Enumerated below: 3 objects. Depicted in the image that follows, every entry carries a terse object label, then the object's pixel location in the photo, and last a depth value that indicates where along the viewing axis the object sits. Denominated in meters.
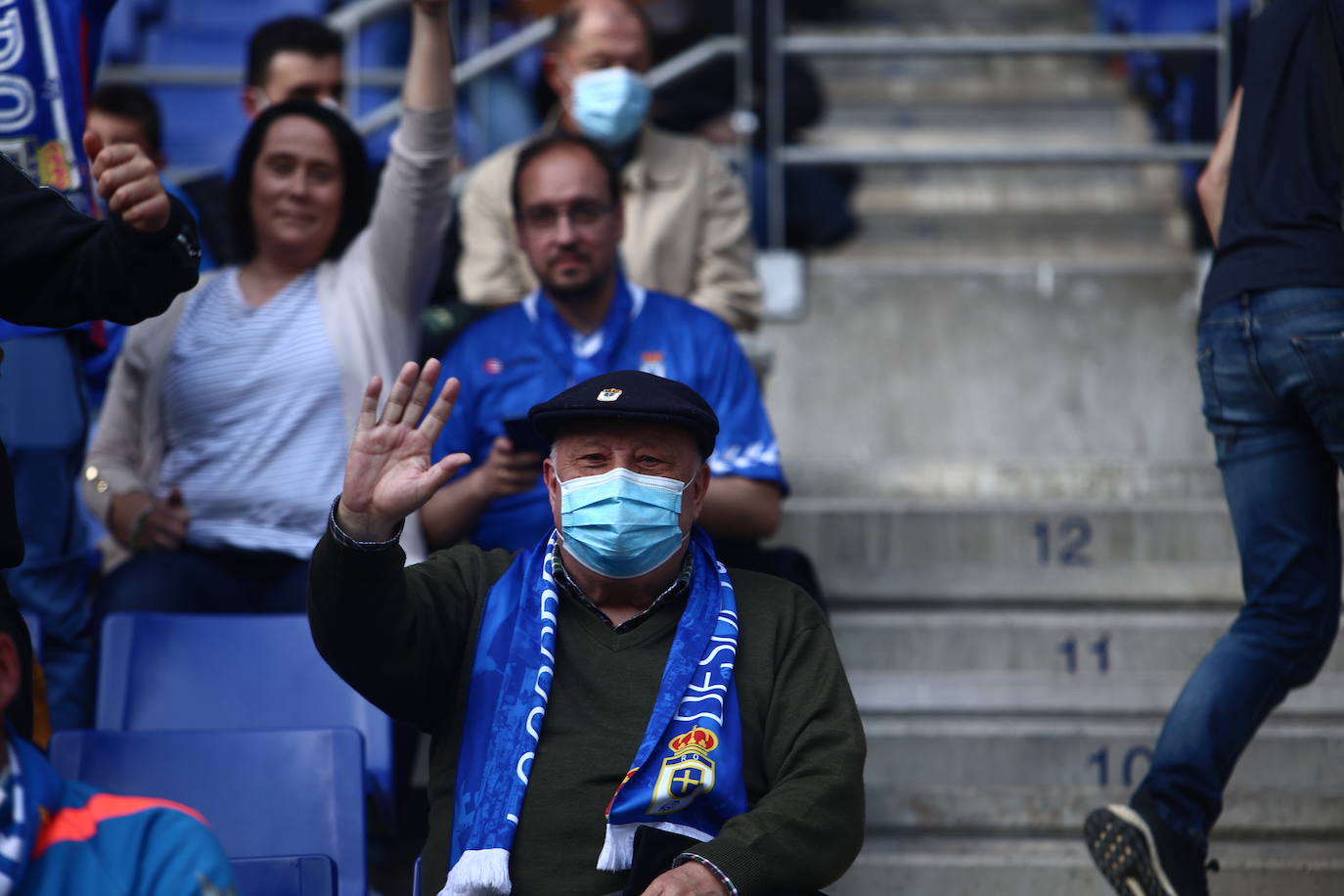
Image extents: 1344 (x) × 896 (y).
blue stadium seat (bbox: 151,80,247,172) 12.87
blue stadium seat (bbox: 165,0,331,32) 14.41
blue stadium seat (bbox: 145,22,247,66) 14.02
